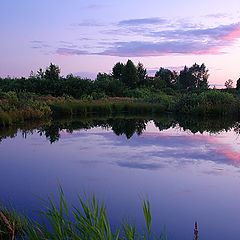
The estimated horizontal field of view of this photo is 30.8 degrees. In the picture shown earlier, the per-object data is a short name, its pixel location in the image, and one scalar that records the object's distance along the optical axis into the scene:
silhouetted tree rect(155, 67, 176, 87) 62.92
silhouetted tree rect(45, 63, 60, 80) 40.38
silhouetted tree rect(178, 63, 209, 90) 67.06
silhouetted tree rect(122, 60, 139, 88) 50.00
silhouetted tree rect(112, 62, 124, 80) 53.06
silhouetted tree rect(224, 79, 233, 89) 57.16
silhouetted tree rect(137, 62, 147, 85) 53.65
